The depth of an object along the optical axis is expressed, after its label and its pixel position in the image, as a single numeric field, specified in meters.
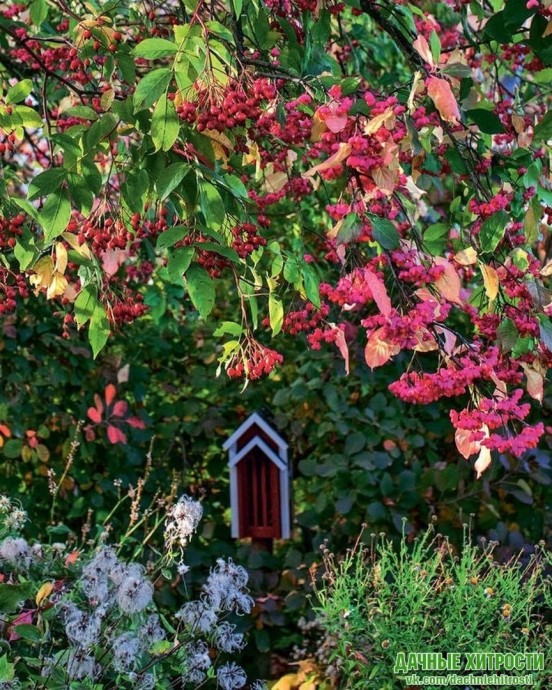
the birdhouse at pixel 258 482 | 3.54
